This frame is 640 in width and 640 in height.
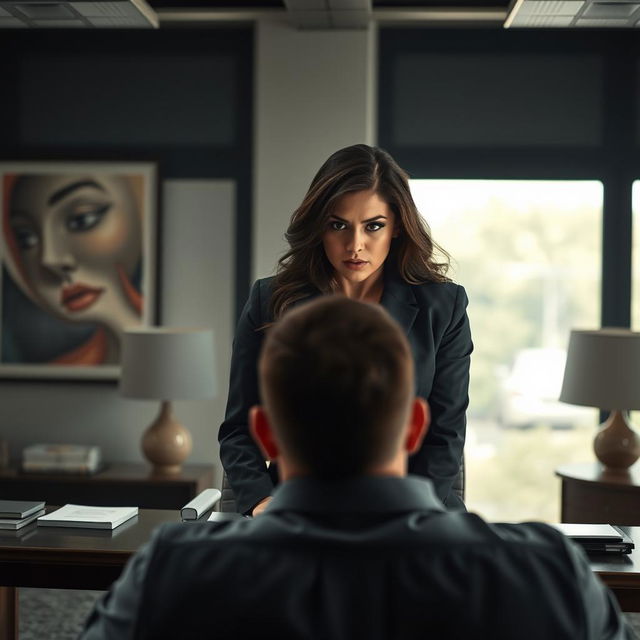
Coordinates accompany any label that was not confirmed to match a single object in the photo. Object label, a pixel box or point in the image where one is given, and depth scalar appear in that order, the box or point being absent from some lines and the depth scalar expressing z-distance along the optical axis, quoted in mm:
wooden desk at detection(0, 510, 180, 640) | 2164
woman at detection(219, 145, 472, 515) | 2328
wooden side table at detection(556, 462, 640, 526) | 4145
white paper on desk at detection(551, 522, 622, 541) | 2174
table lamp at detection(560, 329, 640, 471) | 4125
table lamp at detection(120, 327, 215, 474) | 4590
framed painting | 5215
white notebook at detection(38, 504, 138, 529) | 2403
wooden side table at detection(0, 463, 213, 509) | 4637
